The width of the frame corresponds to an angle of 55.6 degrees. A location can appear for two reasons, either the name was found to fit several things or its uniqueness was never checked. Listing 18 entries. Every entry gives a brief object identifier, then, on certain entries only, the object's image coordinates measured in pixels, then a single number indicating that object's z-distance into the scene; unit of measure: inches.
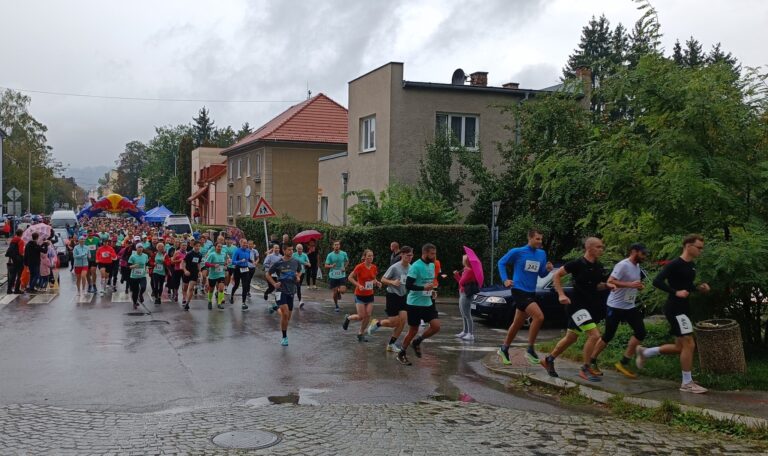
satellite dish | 1186.7
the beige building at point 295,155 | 1565.0
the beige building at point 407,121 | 995.9
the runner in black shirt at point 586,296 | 357.4
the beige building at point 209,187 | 2191.2
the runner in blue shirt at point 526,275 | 391.5
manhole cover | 248.4
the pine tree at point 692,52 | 2492.5
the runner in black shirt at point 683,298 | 329.7
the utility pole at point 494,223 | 776.9
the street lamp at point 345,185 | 1109.3
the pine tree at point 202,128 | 4200.3
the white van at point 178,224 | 1639.1
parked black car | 595.8
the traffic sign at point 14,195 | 1619.1
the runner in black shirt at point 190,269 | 677.9
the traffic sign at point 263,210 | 981.2
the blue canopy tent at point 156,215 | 2047.9
